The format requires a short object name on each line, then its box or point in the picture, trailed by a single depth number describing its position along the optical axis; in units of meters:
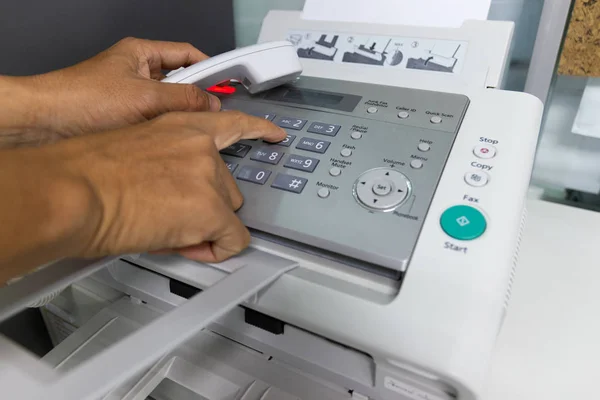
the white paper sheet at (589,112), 0.65
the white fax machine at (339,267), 0.30
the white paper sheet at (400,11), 0.55
